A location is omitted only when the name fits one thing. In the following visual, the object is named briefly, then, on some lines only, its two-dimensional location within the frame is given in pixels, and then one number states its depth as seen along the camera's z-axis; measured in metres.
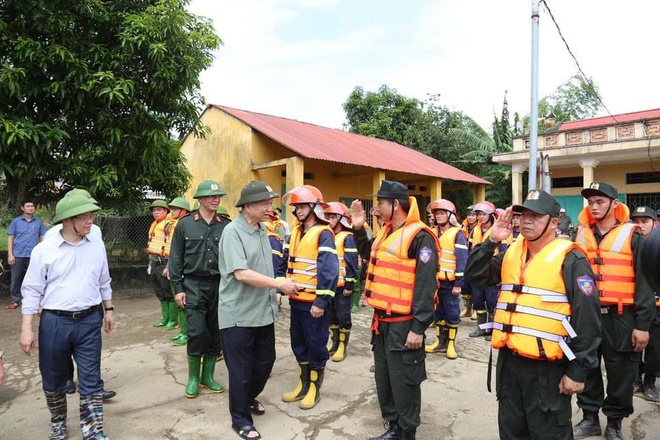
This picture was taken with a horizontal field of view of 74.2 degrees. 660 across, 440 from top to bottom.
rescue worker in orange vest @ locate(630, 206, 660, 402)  4.22
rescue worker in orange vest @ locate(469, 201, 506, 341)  6.66
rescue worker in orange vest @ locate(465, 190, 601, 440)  2.48
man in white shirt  3.21
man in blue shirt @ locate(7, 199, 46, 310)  7.90
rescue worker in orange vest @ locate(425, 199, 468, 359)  5.69
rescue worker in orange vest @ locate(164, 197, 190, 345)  6.09
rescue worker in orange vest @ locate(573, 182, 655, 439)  3.43
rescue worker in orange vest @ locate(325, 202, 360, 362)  5.64
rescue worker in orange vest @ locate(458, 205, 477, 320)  7.97
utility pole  8.45
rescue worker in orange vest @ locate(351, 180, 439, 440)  3.22
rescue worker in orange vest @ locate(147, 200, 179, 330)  6.62
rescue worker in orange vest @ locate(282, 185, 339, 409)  4.00
